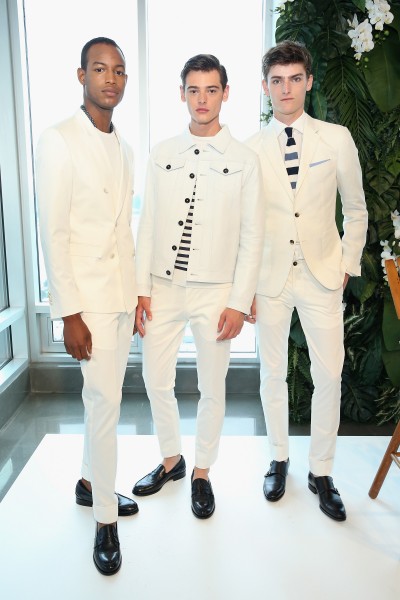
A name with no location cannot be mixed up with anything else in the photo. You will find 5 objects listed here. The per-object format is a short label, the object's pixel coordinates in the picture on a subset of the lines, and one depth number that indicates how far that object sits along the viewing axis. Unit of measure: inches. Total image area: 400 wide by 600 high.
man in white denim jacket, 92.2
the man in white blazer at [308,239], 96.2
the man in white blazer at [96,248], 79.7
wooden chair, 96.5
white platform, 82.7
